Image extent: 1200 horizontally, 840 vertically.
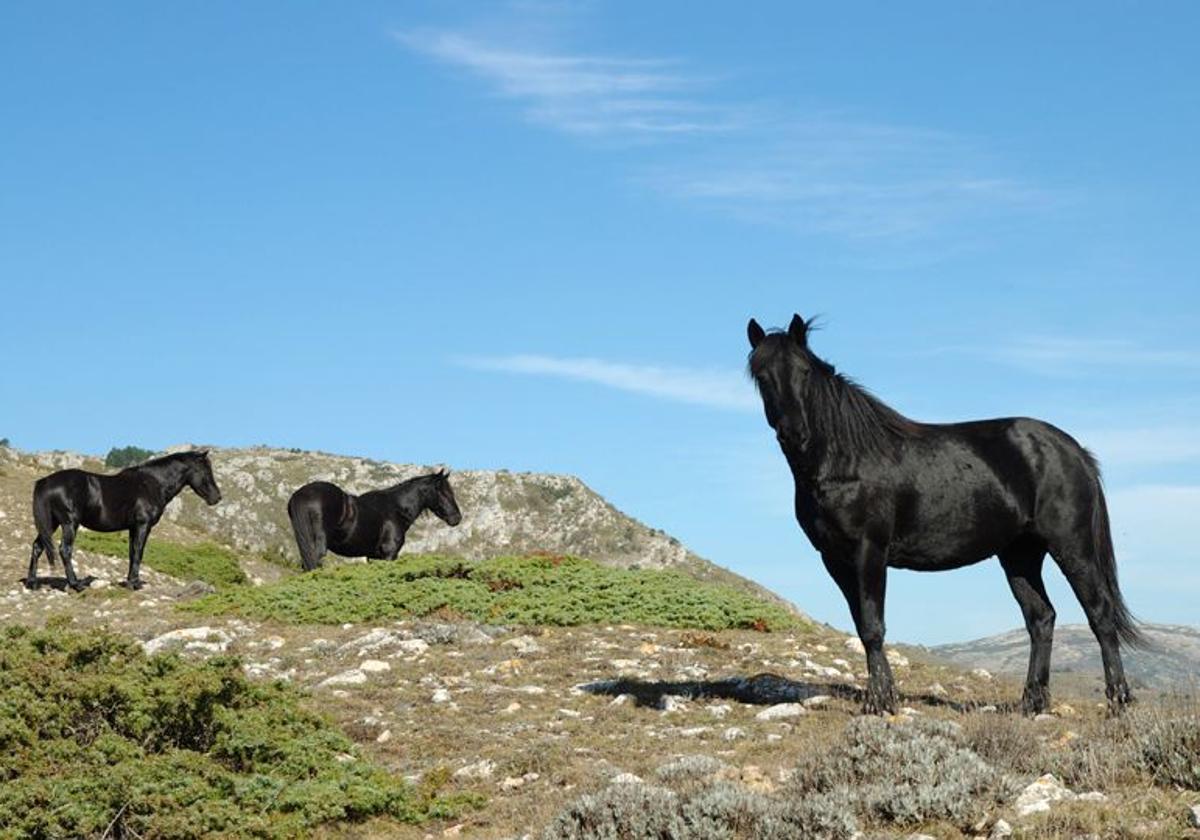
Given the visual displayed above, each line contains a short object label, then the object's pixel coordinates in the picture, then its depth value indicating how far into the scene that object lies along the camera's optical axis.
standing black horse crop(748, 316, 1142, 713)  11.00
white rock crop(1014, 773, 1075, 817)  6.85
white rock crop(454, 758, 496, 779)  9.80
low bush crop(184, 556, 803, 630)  17.95
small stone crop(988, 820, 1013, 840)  6.55
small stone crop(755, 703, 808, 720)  11.02
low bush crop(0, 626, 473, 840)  8.45
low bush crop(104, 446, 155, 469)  66.50
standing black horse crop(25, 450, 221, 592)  24.94
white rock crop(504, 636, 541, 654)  15.49
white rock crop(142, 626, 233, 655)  15.73
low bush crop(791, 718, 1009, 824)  7.00
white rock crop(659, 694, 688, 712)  11.70
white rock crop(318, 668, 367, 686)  13.61
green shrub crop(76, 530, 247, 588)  30.53
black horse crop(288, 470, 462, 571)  25.66
